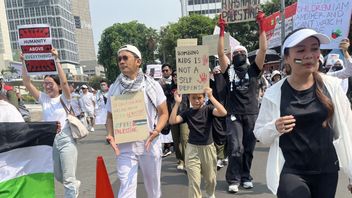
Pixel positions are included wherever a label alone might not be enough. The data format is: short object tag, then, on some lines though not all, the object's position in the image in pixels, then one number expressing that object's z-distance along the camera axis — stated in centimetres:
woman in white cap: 262
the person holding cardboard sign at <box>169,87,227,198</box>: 484
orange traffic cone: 390
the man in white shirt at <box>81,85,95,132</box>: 1541
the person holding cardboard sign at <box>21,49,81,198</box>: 490
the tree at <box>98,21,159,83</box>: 6788
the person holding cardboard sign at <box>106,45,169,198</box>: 407
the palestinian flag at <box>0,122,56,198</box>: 335
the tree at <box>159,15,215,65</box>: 5166
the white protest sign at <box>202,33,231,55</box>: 710
